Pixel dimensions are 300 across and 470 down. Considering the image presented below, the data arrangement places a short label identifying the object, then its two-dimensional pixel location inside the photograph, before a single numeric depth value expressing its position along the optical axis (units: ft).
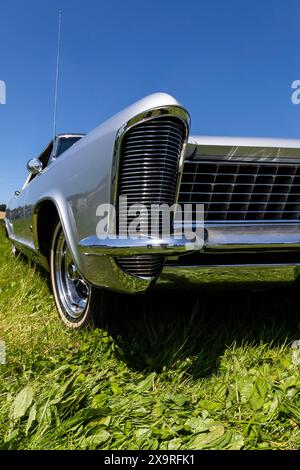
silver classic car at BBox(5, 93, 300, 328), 5.54
